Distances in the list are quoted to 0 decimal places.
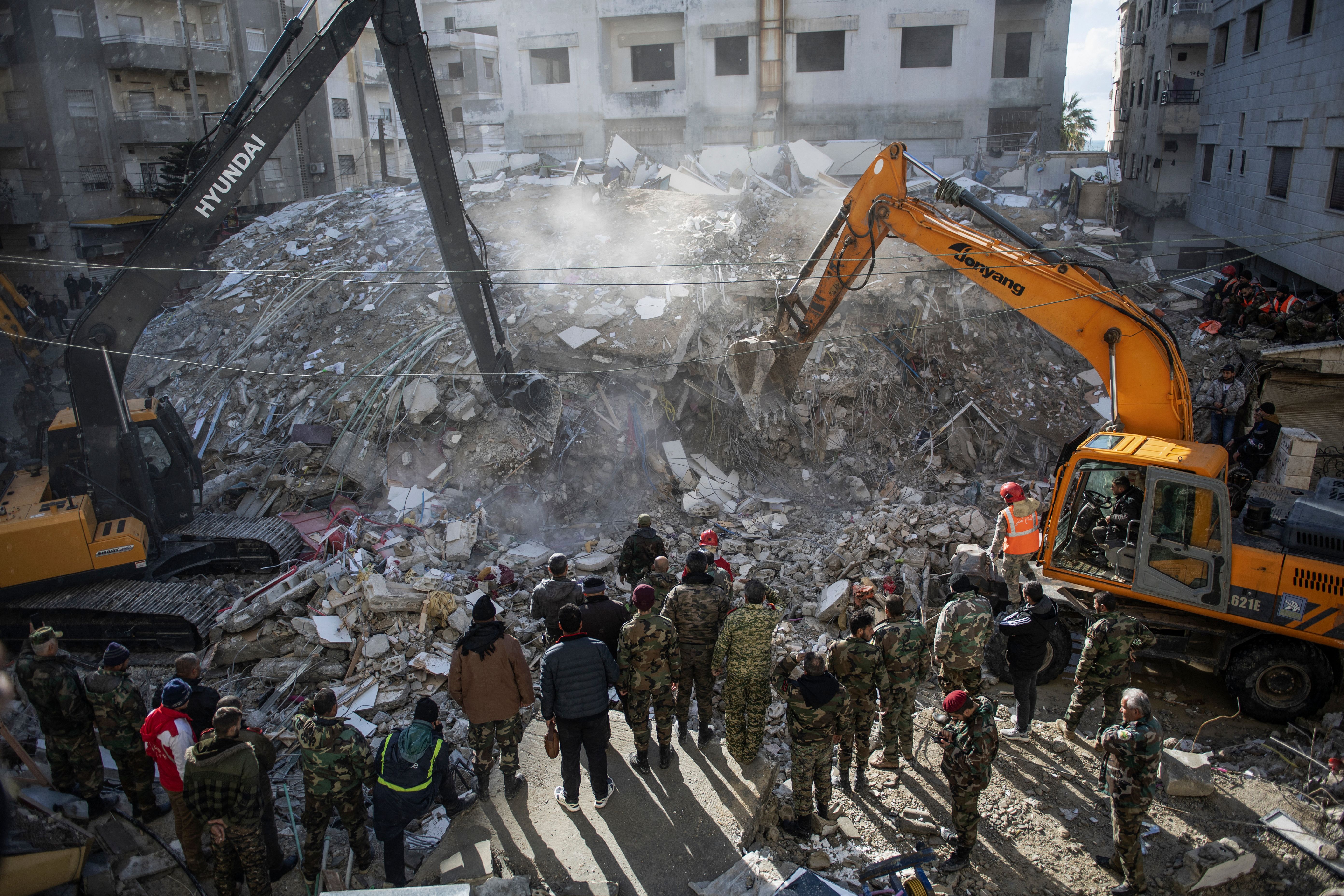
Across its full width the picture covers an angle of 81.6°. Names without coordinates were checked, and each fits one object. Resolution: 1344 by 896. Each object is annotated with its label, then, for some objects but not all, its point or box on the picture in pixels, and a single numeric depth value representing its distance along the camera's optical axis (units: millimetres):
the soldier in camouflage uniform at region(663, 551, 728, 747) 5809
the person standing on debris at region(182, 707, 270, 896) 4527
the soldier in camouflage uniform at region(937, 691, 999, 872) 4922
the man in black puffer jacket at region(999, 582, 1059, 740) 6023
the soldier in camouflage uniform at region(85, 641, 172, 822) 5289
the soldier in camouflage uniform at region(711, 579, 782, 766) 5512
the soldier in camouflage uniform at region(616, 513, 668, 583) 7086
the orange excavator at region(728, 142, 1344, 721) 6219
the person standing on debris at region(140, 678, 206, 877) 4867
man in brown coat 5258
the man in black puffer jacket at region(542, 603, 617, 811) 5121
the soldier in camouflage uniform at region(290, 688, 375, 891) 4672
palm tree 47250
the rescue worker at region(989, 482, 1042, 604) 7109
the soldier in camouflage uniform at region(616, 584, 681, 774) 5453
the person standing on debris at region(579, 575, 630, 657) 5859
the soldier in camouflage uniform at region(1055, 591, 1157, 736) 5871
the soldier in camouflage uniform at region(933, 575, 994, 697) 5898
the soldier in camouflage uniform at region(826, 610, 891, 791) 5453
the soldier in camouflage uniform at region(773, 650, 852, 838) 5035
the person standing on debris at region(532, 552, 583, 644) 6148
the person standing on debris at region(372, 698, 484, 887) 4699
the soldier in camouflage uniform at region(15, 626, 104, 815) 5410
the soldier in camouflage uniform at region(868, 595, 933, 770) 5656
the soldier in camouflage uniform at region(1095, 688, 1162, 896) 4711
